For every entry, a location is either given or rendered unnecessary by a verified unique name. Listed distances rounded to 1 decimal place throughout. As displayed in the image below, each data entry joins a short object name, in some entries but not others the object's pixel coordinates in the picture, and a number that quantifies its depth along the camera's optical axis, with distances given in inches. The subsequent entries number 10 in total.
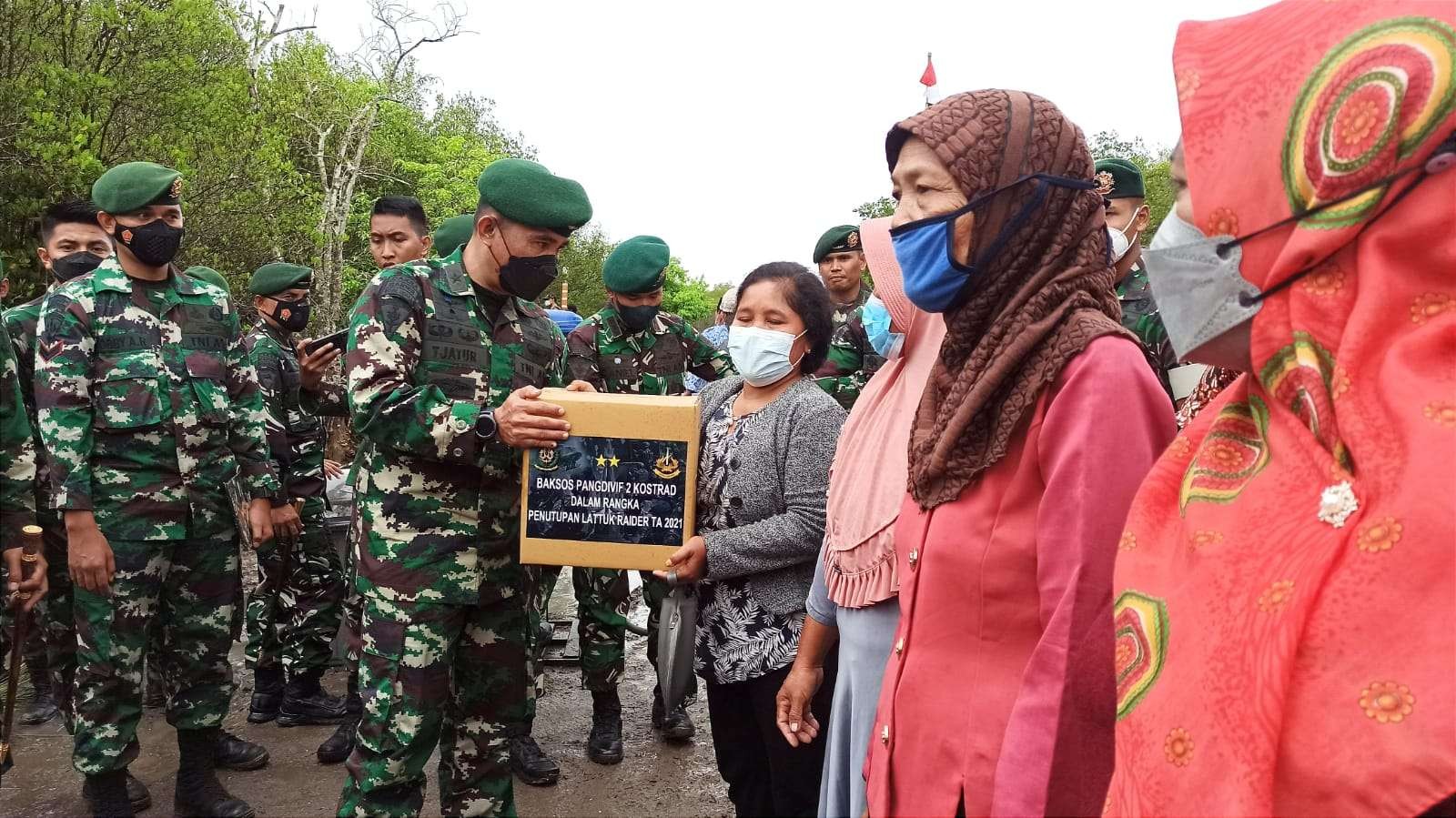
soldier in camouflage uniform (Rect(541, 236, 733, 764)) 187.6
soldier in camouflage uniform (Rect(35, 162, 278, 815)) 144.4
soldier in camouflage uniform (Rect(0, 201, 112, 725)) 183.5
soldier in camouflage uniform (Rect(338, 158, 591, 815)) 111.2
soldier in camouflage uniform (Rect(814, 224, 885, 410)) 215.3
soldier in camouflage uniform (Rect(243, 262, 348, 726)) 199.9
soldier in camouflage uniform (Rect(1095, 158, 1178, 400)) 146.0
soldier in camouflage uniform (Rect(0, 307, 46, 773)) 134.9
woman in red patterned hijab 31.9
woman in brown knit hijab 53.8
